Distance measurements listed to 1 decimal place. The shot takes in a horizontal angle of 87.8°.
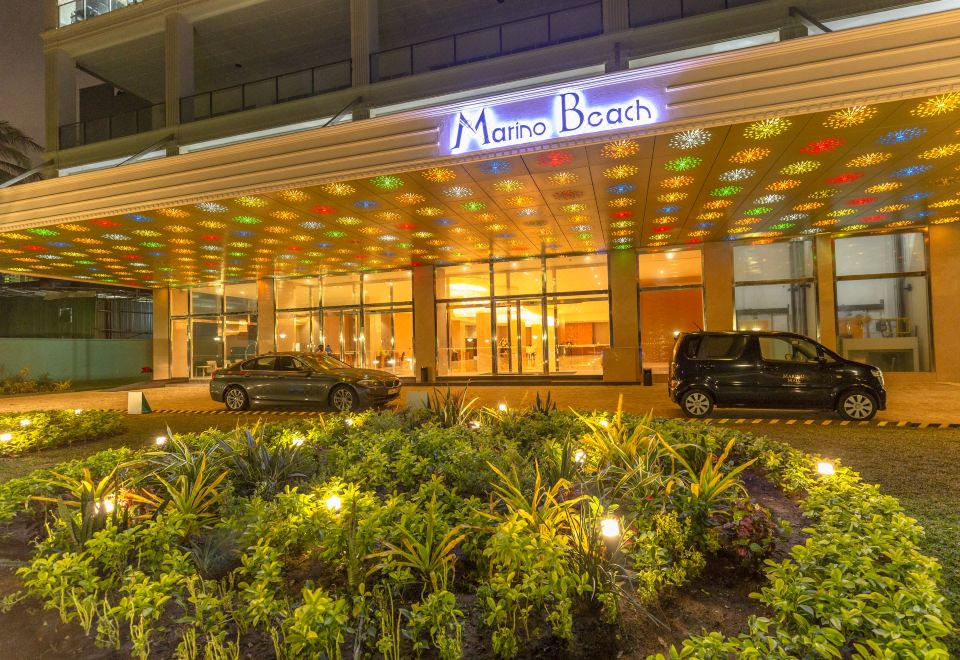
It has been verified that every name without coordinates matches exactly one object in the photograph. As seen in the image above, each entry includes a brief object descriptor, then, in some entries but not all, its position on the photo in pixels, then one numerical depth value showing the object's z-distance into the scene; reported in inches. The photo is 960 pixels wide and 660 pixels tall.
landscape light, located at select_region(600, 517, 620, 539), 114.7
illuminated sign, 299.7
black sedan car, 461.1
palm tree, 1113.4
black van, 362.0
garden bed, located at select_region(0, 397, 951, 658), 89.8
